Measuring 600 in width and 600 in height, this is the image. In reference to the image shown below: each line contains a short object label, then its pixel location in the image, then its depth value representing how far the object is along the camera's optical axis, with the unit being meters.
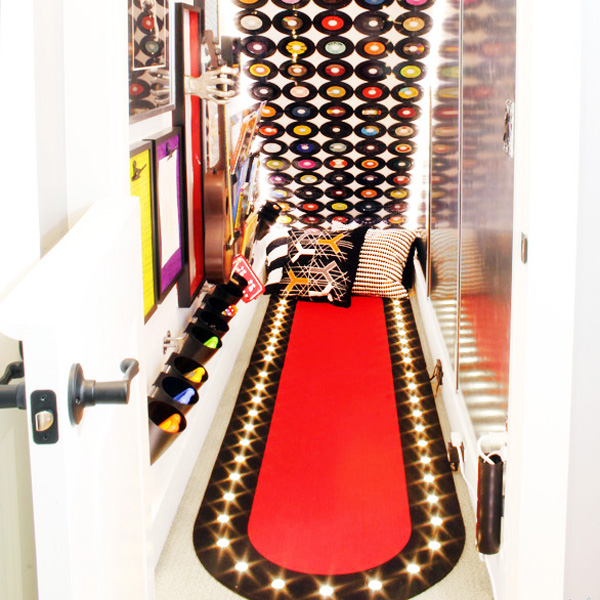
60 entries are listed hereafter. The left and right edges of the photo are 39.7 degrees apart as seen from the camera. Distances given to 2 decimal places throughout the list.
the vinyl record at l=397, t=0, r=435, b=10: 3.72
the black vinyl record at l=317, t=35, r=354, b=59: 3.83
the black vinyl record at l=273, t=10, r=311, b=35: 3.77
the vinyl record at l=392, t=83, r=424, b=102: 3.92
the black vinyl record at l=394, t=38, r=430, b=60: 3.82
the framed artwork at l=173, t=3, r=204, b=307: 2.47
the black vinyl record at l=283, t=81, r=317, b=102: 3.95
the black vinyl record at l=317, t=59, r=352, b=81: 3.88
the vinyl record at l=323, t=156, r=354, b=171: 4.14
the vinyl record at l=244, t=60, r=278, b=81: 3.92
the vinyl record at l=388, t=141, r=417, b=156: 4.07
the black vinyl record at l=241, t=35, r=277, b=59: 3.85
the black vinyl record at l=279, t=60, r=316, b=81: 3.90
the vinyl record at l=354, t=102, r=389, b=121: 3.99
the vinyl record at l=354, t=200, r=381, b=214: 4.25
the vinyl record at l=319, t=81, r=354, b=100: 3.94
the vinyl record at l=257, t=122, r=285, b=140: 4.08
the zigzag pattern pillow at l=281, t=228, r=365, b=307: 3.94
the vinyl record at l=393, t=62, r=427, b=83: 3.87
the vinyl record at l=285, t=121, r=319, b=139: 4.06
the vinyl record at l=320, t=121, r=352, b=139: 4.05
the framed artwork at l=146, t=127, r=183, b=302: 2.25
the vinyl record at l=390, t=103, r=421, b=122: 3.98
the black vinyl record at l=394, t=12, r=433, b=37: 3.76
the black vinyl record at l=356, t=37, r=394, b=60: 3.82
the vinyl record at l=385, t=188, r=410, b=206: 4.21
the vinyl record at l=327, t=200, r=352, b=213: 4.27
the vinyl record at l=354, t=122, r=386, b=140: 4.04
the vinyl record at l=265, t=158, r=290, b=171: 4.18
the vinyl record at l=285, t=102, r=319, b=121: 4.00
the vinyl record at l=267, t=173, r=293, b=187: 4.22
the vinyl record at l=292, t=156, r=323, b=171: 4.16
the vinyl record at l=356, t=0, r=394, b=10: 3.73
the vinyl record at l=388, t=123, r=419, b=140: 4.03
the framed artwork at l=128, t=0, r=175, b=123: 2.00
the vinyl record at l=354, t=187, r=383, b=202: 4.21
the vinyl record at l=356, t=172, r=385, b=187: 4.17
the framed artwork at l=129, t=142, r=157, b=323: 2.05
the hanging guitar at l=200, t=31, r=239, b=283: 2.62
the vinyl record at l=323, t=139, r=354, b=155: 4.09
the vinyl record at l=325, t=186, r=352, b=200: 4.22
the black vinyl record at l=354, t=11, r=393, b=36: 3.76
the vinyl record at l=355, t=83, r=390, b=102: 3.93
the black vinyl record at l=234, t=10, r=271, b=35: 3.78
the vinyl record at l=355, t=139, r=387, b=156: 4.08
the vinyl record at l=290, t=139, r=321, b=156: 4.11
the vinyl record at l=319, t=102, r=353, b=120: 3.99
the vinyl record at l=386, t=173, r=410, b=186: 4.16
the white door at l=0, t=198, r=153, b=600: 0.86
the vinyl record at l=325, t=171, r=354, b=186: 4.18
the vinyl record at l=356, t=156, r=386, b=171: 4.12
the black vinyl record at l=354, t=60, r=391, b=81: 3.87
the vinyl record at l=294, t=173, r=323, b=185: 4.20
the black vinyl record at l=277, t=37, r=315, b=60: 3.84
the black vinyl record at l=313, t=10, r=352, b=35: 3.77
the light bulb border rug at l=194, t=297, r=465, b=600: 2.09
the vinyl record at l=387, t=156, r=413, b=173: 4.12
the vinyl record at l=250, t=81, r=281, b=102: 3.96
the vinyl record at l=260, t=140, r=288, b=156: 4.13
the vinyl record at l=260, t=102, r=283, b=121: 4.02
